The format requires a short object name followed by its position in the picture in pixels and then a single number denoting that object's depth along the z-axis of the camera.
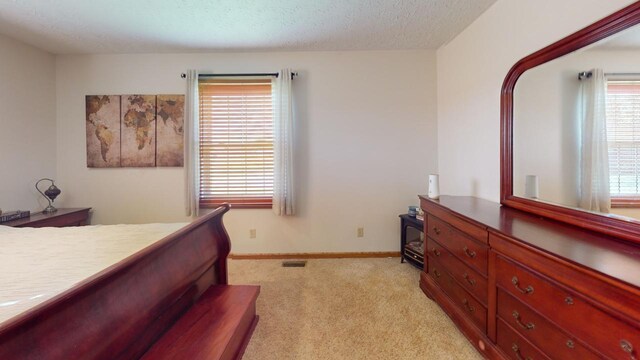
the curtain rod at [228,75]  2.97
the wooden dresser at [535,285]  0.87
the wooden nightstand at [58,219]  2.31
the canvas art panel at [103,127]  3.02
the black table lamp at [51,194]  2.70
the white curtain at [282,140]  2.94
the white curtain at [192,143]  2.93
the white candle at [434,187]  2.35
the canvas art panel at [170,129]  3.02
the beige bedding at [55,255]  0.95
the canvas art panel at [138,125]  3.02
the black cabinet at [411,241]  2.65
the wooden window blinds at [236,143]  3.03
